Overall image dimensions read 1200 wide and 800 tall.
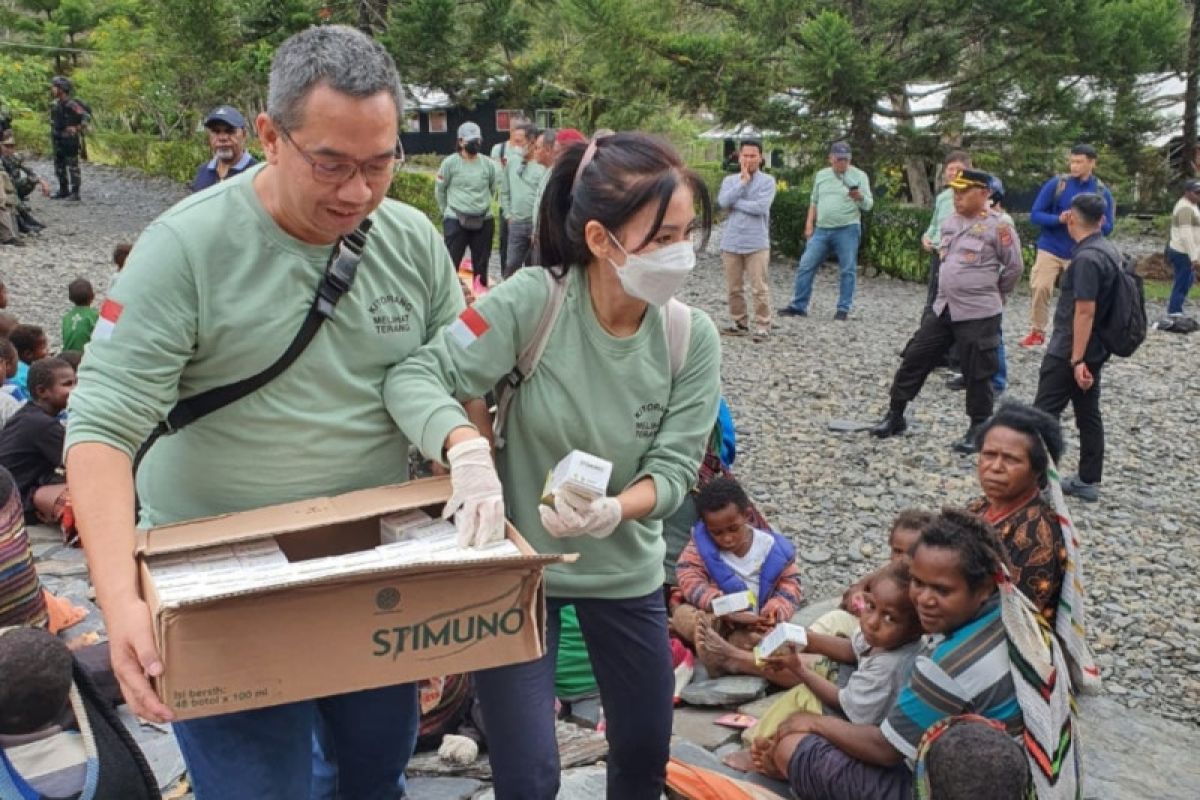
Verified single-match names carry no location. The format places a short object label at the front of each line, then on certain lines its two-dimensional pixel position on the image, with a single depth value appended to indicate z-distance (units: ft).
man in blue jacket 32.65
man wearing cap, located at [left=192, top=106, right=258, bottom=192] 21.94
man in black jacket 20.17
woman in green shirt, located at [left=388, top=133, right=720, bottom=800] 7.02
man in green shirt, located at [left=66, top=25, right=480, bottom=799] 5.50
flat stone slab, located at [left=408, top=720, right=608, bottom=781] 11.50
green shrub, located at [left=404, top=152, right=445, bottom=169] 85.87
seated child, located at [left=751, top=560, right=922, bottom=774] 10.85
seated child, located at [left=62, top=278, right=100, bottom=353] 23.93
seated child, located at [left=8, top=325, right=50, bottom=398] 22.15
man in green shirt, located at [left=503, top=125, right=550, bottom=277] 35.50
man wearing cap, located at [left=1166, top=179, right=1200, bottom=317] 37.78
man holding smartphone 36.86
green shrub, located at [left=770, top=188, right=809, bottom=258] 51.80
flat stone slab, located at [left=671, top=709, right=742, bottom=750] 12.89
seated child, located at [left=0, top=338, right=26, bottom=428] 18.53
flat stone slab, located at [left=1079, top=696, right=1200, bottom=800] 11.64
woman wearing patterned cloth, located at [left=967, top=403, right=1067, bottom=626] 11.70
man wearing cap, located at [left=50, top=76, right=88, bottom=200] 56.08
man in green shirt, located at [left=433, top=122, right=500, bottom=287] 35.86
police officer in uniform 22.90
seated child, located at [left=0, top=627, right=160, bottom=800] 8.12
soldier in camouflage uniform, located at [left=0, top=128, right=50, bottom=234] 49.57
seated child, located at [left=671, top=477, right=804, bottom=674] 14.28
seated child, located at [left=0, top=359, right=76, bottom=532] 17.20
